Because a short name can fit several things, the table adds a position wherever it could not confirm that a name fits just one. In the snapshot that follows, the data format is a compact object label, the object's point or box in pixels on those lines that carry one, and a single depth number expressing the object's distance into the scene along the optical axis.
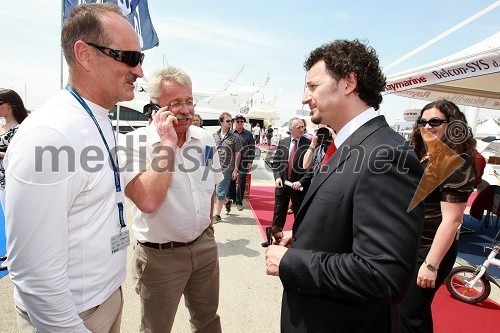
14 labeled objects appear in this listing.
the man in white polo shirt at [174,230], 2.13
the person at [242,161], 7.37
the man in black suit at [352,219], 1.12
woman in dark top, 2.10
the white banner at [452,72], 3.13
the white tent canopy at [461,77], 3.21
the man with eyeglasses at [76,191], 1.06
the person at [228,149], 6.80
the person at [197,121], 6.90
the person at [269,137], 31.69
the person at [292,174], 5.27
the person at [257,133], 33.76
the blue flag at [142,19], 5.90
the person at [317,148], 4.75
